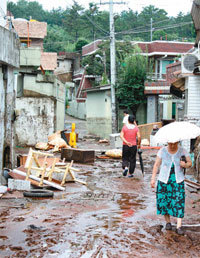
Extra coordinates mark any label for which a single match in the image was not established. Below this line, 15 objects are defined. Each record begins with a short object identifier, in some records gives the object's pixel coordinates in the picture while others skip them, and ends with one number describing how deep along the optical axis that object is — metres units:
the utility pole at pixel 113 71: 26.78
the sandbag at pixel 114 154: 17.19
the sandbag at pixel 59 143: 19.15
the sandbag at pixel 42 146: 19.42
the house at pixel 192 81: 17.16
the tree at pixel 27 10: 71.69
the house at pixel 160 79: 28.61
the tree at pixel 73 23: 65.19
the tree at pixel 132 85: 30.84
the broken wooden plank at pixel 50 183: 9.50
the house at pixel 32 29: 35.22
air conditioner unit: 17.16
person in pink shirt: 11.88
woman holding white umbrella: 6.20
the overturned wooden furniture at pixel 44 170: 9.41
